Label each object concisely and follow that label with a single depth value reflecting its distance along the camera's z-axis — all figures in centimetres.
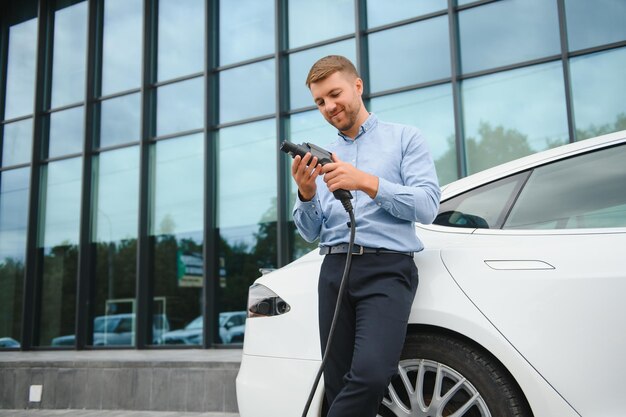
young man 194
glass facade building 780
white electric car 204
